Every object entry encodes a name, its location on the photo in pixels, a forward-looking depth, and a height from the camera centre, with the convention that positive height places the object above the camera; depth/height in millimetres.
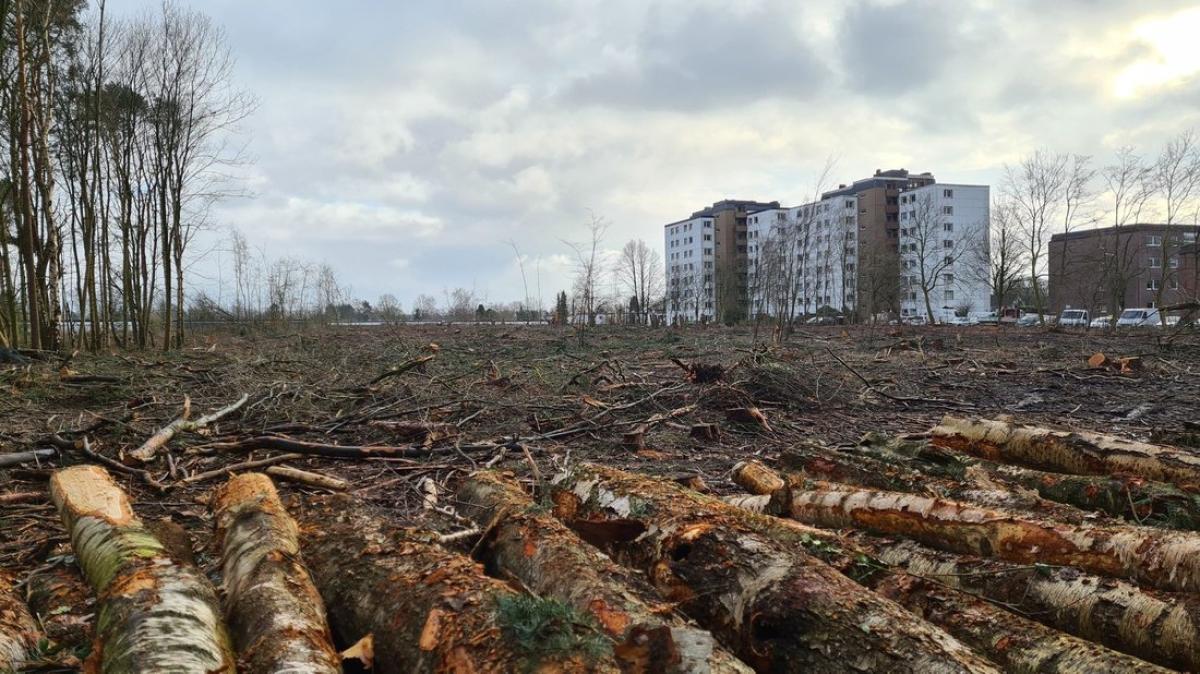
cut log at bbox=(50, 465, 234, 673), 1987 -948
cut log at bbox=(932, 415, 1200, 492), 4059 -938
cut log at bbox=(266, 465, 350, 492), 4875 -1101
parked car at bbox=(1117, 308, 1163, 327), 39062 -70
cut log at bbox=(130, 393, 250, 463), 5406 -886
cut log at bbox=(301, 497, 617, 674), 1977 -981
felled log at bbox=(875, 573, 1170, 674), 2100 -1111
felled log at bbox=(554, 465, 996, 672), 2082 -1010
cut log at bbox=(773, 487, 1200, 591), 2715 -1036
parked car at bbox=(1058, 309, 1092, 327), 45266 +78
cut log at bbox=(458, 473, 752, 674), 2000 -992
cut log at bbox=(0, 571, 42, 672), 2334 -1126
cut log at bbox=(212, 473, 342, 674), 2102 -1001
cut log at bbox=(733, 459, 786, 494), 4535 -1109
